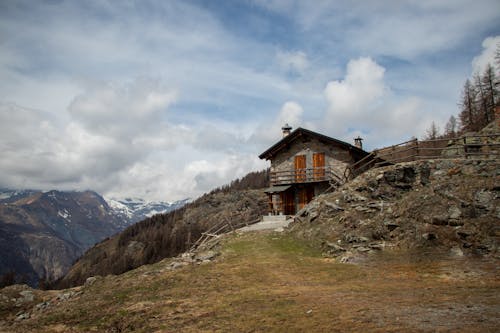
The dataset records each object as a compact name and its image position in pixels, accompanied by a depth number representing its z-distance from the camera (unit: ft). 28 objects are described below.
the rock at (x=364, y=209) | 78.95
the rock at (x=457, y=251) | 58.37
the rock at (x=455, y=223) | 63.77
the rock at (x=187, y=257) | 76.81
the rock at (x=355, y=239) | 70.91
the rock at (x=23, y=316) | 55.65
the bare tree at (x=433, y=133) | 280.84
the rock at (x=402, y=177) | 82.38
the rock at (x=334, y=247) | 70.49
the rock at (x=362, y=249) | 67.41
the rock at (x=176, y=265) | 71.61
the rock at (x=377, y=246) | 66.91
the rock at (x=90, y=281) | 70.57
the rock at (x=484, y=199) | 64.23
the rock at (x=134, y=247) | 543.76
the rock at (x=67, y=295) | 62.73
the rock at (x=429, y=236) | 63.17
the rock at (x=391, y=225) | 70.03
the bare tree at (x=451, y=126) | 275.06
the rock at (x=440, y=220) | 65.41
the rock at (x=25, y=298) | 62.98
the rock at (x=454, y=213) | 65.10
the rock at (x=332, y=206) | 86.25
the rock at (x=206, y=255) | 75.79
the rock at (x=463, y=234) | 60.85
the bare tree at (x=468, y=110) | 197.67
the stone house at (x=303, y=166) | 125.59
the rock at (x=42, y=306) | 59.65
